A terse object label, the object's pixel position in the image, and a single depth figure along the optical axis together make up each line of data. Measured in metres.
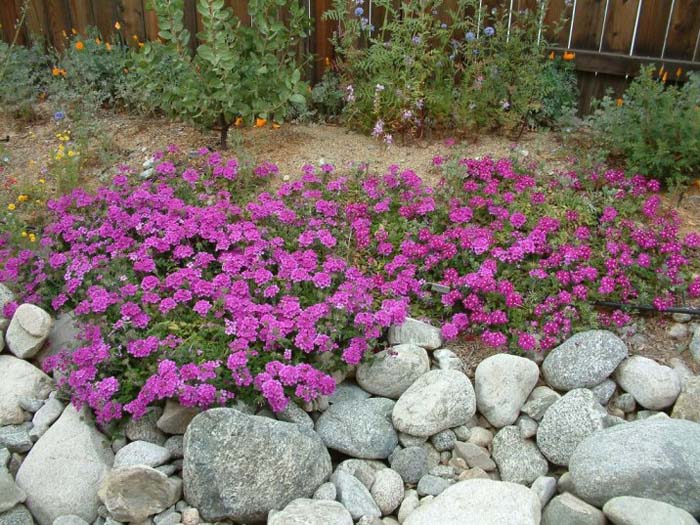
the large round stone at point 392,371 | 3.49
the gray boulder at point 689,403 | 3.27
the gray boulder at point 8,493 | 2.96
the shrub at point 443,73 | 5.02
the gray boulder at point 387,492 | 3.13
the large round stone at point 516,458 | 3.27
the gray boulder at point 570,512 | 2.83
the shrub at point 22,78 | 5.77
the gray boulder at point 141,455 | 3.10
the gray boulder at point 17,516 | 2.96
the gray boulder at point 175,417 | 3.22
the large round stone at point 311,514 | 2.80
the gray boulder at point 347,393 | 3.47
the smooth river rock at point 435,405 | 3.30
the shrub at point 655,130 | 4.21
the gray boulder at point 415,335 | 3.64
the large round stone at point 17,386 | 3.40
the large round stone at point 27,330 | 3.57
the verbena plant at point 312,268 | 3.28
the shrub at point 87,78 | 5.70
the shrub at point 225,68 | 4.69
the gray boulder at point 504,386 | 3.42
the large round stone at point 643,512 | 2.61
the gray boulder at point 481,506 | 2.77
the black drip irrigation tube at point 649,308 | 3.59
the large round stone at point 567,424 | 3.23
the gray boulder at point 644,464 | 2.83
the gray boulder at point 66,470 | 3.08
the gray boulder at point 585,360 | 3.43
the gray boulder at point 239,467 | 2.94
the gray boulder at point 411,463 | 3.25
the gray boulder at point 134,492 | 2.90
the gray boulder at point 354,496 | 3.02
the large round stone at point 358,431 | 3.29
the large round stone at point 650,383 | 3.37
